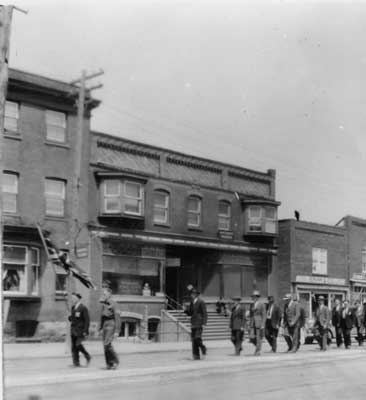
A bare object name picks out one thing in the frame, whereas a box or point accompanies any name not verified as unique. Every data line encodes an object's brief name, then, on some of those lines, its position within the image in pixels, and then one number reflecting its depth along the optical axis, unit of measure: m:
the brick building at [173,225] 30.84
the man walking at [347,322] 24.76
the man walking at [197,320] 18.45
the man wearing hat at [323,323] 23.25
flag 27.88
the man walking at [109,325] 15.82
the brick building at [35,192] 27.75
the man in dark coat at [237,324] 20.28
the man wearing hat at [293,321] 21.93
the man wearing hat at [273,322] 21.94
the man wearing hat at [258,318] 21.00
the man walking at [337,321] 25.02
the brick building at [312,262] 40.59
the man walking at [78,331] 16.44
